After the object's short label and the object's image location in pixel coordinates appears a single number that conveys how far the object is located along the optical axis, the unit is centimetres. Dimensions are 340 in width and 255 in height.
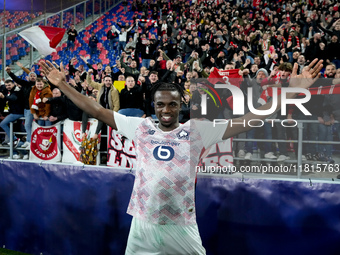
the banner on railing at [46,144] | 845
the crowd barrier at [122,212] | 376
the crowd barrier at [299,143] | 661
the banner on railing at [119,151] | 755
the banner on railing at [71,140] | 823
